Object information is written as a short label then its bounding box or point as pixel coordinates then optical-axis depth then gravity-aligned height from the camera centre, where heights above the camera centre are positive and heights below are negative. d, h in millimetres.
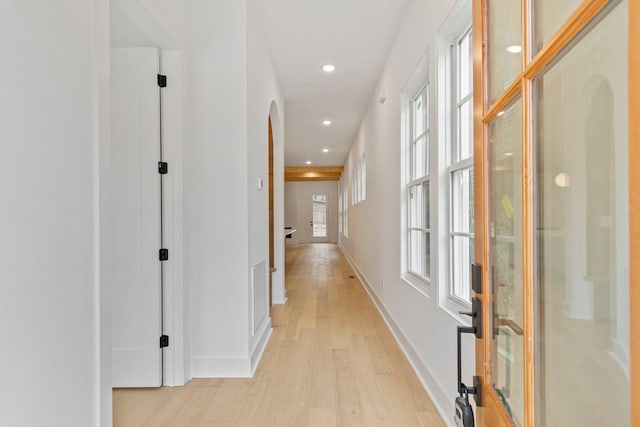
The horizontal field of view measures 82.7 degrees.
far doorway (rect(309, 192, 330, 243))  15555 -23
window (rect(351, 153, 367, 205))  6775 +747
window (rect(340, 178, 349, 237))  10373 +270
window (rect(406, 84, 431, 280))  2883 +236
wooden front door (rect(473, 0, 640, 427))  455 +6
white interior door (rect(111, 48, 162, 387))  2400 -89
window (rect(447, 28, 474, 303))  2072 +248
